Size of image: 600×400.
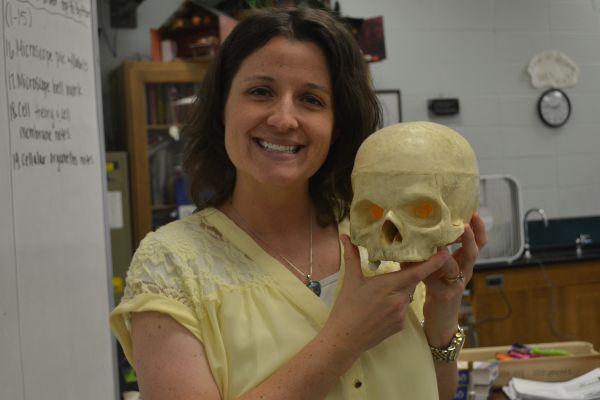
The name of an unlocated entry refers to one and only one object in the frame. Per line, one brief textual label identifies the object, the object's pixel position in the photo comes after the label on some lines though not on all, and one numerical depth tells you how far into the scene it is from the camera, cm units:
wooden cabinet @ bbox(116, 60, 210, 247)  443
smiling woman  115
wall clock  522
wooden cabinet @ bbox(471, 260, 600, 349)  432
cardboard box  233
